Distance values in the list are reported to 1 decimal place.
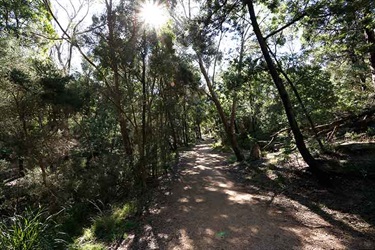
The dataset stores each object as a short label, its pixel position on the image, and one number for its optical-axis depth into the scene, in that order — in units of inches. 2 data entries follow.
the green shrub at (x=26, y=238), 130.0
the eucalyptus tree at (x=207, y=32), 273.1
